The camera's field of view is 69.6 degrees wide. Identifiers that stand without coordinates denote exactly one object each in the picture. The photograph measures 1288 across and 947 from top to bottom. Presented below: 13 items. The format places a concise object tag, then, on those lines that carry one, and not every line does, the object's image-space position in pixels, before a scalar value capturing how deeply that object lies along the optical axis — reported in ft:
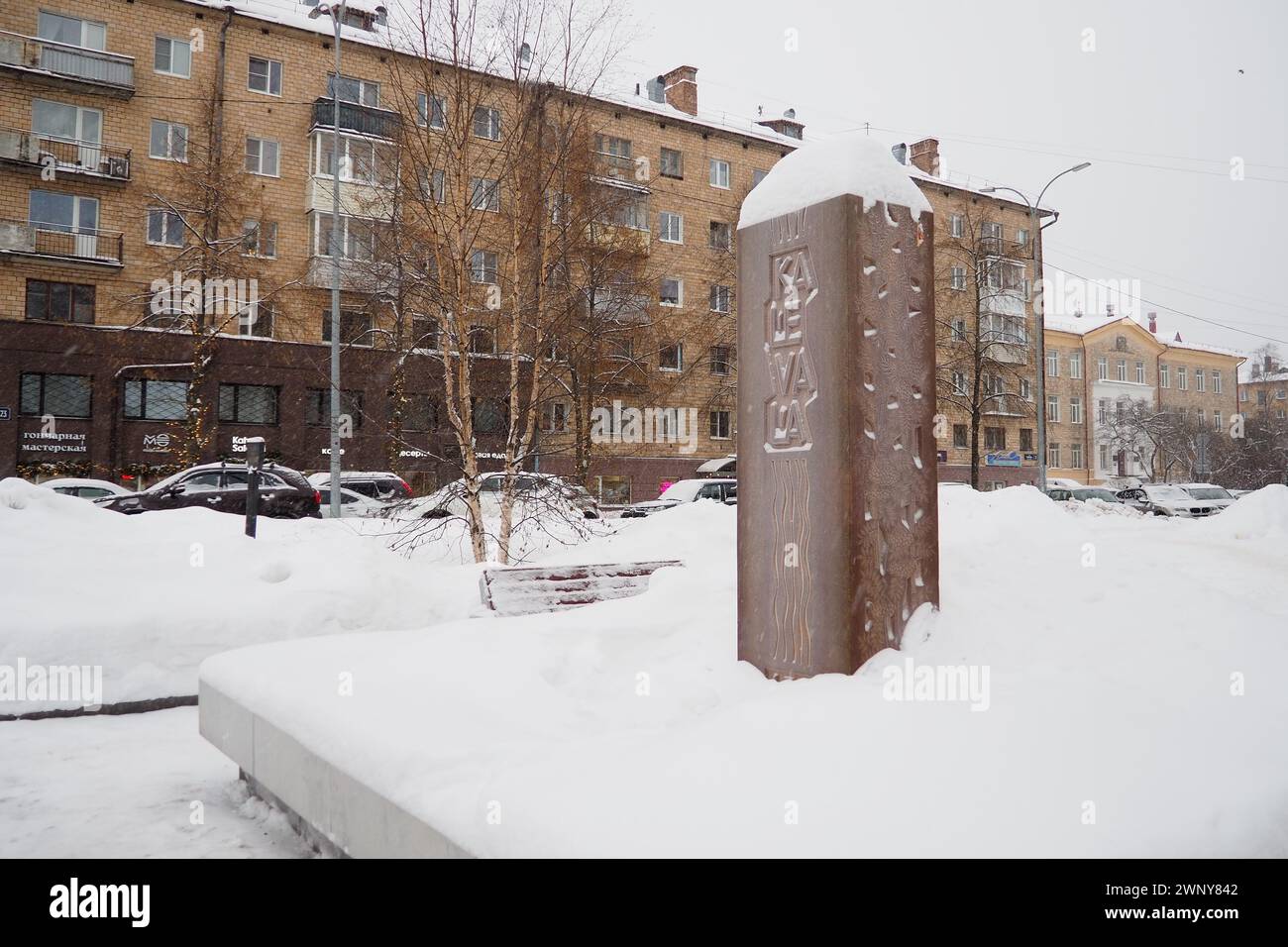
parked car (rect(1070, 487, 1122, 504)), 104.47
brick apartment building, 89.81
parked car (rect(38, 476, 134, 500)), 67.77
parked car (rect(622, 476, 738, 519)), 70.33
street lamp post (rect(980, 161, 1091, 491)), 84.54
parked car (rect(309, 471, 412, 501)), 80.74
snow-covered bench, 22.36
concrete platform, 8.96
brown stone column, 12.45
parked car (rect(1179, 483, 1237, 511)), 106.63
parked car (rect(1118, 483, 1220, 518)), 102.42
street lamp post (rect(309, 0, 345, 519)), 65.84
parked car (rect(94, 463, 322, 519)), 64.75
